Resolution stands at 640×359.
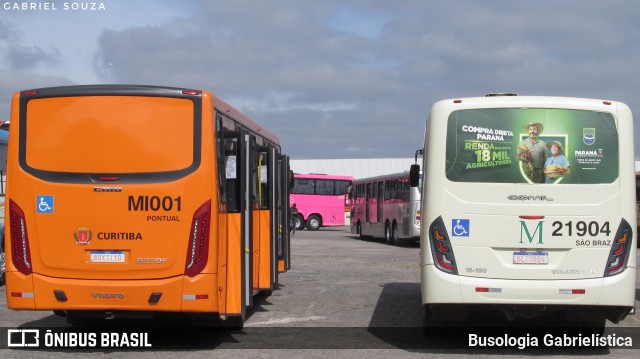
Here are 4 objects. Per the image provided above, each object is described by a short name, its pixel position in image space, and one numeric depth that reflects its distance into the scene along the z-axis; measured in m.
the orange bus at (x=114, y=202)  8.63
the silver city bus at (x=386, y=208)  28.31
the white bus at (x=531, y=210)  8.64
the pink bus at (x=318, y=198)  46.72
